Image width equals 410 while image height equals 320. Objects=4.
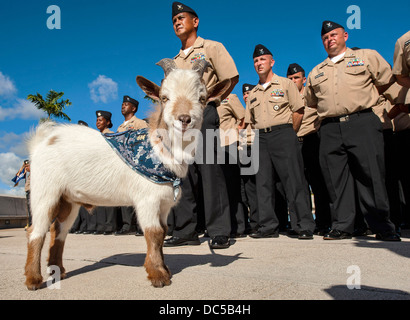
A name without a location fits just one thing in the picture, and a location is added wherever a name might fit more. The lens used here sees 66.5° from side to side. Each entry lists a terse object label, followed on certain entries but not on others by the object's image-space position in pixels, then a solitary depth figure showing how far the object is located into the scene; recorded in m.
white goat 2.71
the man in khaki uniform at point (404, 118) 4.27
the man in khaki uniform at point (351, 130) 4.54
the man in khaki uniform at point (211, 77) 4.36
